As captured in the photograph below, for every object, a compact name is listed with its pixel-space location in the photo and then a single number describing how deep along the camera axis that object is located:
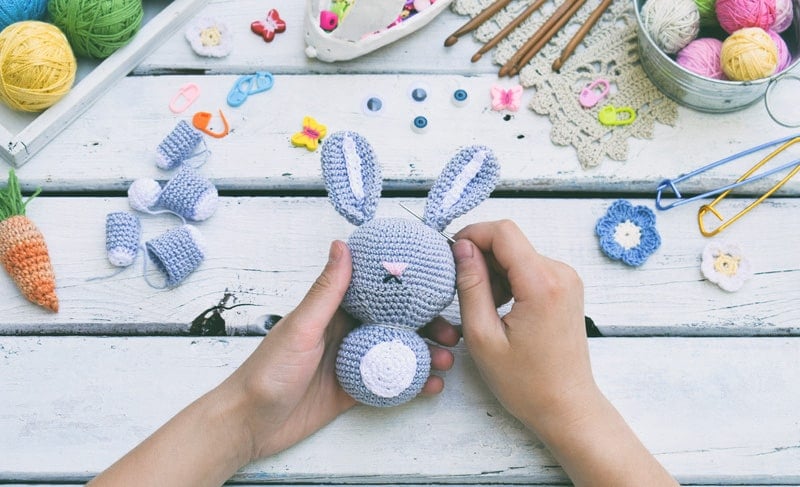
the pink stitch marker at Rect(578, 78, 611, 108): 0.98
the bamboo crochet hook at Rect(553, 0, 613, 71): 0.99
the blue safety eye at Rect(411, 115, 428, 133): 0.97
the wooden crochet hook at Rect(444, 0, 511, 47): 1.01
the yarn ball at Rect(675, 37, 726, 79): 0.93
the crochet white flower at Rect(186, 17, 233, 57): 1.01
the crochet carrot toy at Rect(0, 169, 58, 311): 0.90
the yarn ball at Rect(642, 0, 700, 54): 0.93
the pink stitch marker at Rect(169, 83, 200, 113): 0.99
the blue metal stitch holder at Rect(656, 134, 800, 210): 0.94
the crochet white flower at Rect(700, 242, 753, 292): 0.91
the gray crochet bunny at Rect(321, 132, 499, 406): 0.75
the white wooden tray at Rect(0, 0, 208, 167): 0.94
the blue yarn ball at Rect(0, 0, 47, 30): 0.96
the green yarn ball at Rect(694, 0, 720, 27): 0.96
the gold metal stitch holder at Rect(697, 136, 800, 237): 0.94
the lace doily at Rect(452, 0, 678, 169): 0.97
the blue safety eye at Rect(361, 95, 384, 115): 0.98
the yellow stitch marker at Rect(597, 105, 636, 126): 0.97
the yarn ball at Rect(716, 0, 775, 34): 0.90
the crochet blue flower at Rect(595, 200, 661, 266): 0.92
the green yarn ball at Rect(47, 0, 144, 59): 0.94
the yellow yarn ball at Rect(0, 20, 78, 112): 0.91
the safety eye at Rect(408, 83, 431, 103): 0.99
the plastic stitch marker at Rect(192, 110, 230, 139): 0.98
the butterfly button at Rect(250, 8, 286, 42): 1.02
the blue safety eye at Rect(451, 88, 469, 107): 0.98
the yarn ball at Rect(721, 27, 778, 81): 0.89
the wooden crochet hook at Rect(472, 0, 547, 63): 1.00
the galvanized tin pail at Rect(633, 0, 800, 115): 0.91
